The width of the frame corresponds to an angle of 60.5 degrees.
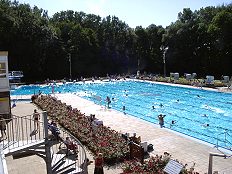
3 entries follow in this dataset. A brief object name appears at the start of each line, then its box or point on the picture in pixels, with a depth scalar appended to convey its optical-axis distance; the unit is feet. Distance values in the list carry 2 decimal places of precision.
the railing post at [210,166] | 24.29
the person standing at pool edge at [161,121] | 45.31
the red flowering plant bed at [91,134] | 31.29
